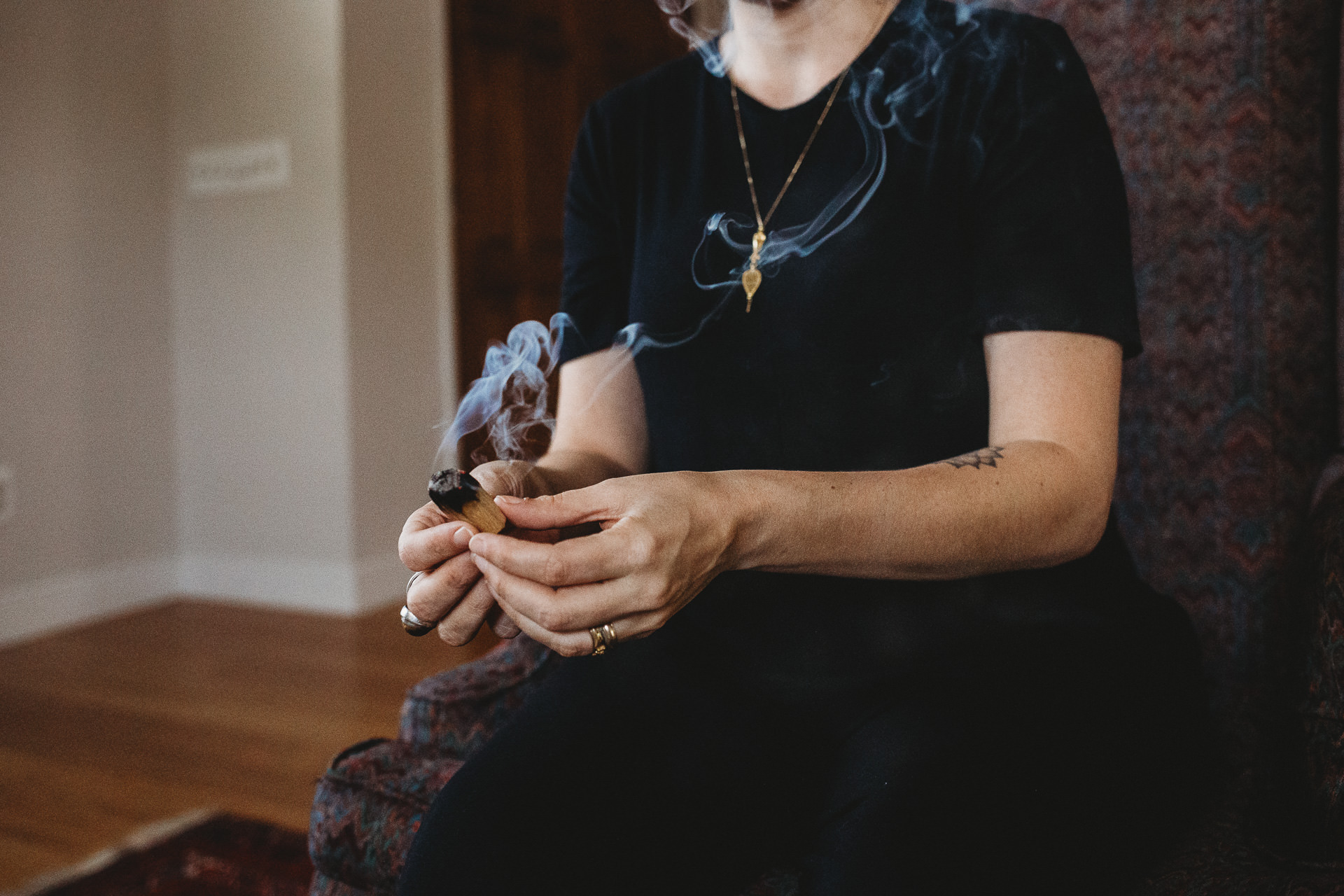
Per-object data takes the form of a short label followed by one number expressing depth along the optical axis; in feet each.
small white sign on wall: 10.33
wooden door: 11.16
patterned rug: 5.15
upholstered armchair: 3.44
